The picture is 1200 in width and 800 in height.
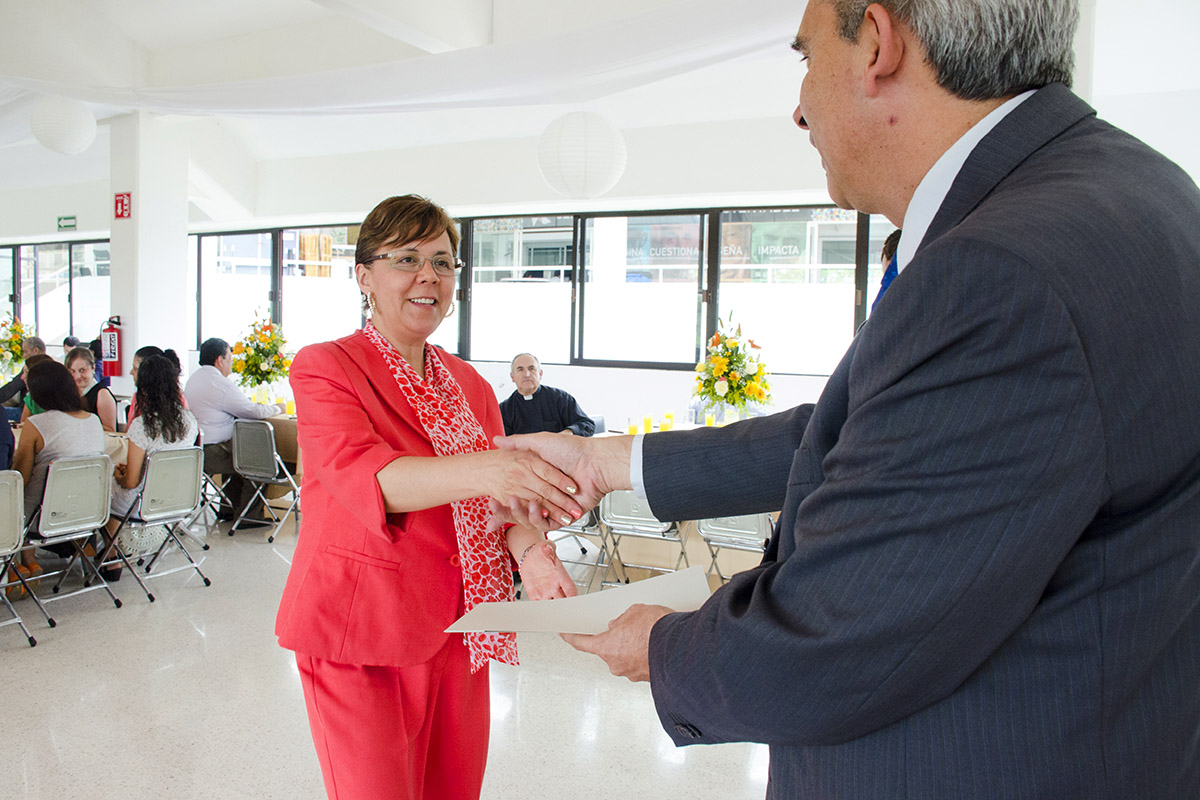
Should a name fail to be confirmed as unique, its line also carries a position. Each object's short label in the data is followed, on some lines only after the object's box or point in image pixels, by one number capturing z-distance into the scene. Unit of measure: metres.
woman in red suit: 1.53
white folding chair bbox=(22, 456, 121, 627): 4.29
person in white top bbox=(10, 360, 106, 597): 4.58
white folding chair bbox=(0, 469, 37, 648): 3.90
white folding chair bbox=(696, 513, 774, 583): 4.49
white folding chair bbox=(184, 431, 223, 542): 6.28
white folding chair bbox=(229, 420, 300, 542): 6.13
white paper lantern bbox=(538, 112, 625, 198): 5.43
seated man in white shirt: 6.45
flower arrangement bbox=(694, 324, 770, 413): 5.31
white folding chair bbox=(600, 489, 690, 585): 4.80
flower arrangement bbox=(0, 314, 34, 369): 9.26
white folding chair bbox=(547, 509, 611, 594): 5.21
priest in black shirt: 6.07
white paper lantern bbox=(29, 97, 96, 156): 6.30
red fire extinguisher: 8.09
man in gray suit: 0.62
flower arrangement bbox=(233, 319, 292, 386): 7.12
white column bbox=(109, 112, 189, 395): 8.05
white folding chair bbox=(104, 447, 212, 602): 4.89
